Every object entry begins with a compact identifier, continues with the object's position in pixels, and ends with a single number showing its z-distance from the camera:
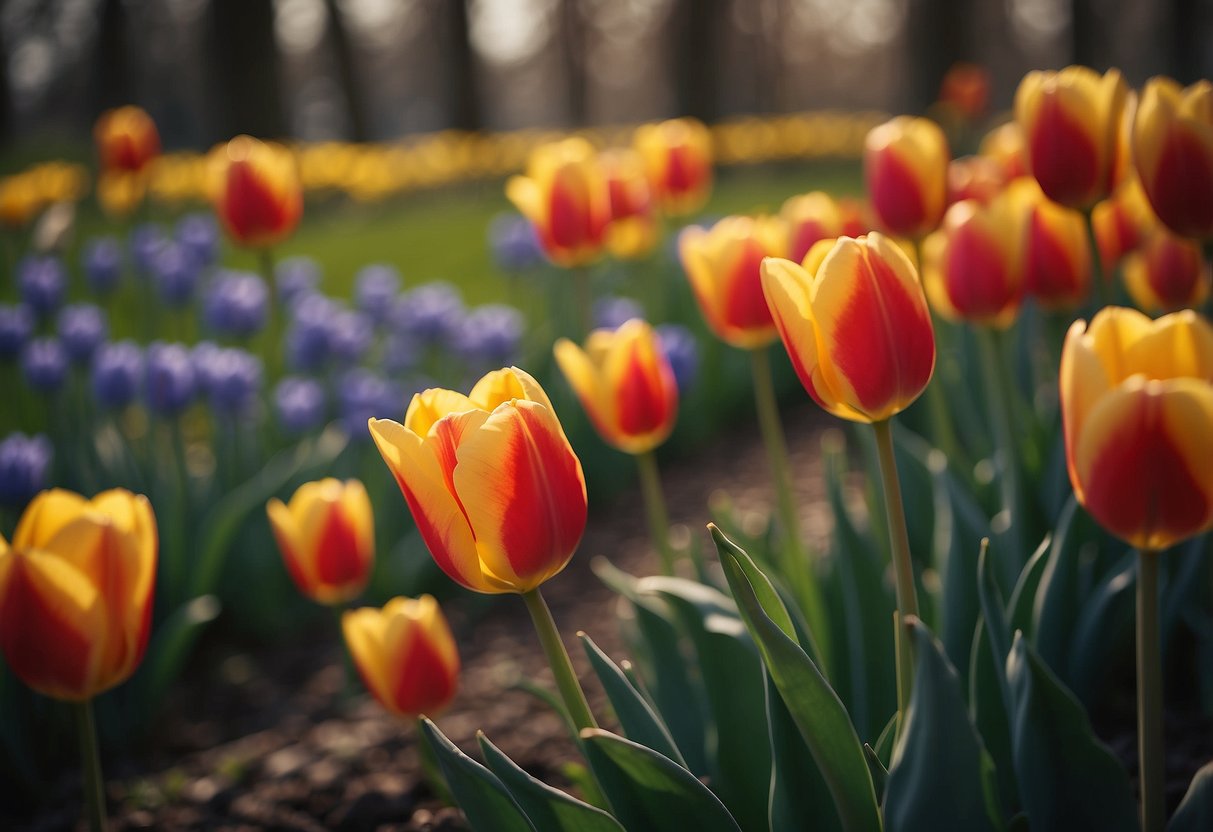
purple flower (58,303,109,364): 1.39
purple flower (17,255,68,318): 1.49
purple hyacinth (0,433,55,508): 1.19
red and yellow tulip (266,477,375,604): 1.13
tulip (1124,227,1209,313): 1.11
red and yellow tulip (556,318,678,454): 1.03
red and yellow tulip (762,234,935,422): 0.88
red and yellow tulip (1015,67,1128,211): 1.02
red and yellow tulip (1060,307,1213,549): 0.83
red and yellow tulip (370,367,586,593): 0.87
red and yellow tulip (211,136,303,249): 1.33
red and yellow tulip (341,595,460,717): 1.04
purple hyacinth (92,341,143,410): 1.33
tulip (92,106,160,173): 1.70
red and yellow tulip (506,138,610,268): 1.22
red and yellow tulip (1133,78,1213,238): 0.97
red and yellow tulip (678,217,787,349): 1.07
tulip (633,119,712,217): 1.41
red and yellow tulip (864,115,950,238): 1.10
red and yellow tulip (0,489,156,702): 0.92
